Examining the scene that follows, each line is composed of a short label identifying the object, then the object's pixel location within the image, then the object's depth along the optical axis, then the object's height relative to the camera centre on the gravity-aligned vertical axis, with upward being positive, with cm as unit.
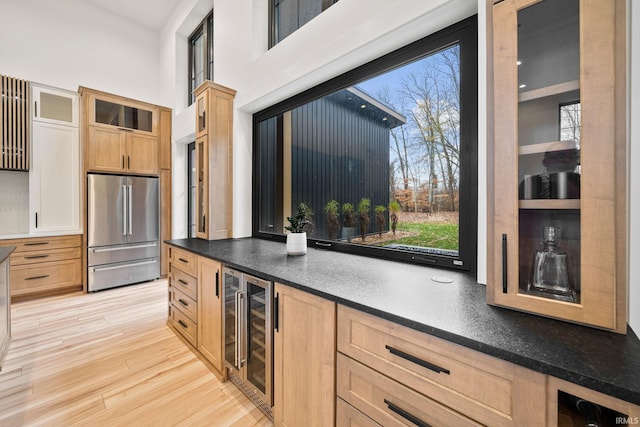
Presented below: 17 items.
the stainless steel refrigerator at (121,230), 354 -25
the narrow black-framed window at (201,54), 371 +242
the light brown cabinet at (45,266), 316 -68
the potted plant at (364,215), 196 -3
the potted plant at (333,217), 219 -5
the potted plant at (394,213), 178 -2
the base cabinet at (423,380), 67 -51
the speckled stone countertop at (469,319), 60 -35
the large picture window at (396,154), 144 +41
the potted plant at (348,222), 206 -8
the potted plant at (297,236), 190 -18
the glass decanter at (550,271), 85 -20
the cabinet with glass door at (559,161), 73 +15
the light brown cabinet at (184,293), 211 -71
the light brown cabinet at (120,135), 359 +115
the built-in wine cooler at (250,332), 140 -72
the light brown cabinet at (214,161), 269 +55
